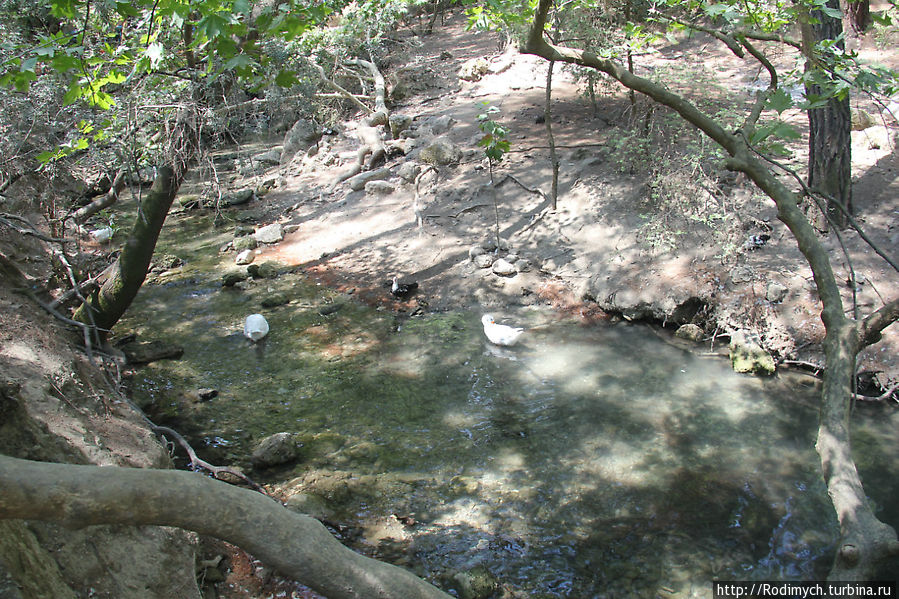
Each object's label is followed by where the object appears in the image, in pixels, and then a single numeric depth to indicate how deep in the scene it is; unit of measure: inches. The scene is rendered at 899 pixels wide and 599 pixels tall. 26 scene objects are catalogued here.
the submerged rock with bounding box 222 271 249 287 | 334.6
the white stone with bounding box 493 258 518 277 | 306.2
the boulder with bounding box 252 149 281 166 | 531.5
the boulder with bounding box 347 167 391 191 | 425.4
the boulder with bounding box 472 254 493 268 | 316.2
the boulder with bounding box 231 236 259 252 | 386.6
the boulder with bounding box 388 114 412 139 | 475.8
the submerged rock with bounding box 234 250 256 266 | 366.9
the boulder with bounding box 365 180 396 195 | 409.7
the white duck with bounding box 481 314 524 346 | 249.9
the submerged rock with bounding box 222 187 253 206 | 466.9
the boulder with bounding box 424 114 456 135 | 458.9
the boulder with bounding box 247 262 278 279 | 346.0
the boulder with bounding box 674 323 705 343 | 250.8
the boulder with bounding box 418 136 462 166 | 402.6
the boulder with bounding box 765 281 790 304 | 241.0
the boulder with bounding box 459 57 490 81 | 534.0
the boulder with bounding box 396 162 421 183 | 409.7
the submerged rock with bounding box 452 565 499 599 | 138.5
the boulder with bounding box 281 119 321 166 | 526.0
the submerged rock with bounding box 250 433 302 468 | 183.5
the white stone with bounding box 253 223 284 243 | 393.4
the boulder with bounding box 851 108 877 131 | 311.1
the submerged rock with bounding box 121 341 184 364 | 257.9
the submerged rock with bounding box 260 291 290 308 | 309.6
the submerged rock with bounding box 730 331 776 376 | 226.2
